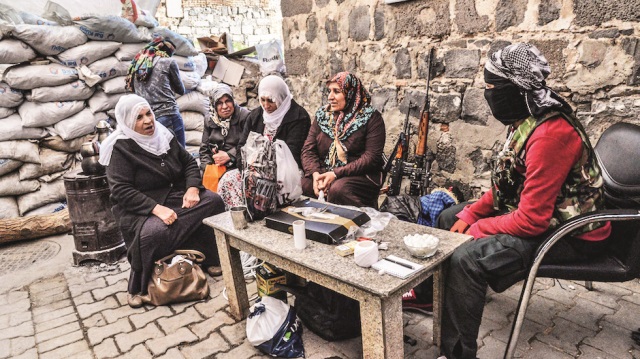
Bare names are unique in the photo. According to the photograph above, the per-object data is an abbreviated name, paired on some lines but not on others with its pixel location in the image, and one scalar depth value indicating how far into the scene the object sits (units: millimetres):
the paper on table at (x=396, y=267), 1748
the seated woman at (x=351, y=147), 3281
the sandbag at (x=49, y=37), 4238
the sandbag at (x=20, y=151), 4246
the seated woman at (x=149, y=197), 2996
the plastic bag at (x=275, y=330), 2248
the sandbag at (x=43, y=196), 4448
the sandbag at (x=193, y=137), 5715
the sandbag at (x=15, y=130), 4266
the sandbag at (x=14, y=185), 4312
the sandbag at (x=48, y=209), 4484
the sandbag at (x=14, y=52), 4121
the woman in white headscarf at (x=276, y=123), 3768
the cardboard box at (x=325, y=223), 2117
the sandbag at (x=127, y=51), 4938
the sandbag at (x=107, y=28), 4668
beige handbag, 2863
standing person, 4449
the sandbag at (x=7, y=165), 4258
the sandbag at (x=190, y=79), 5434
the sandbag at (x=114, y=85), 4836
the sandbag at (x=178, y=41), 5357
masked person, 1882
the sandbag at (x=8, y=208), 4289
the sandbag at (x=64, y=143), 4590
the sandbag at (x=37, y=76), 4273
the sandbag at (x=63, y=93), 4422
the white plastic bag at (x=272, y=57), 6027
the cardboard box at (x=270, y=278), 2506
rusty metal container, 3566
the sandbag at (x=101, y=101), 4820
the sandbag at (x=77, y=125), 4543
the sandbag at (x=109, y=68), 4750
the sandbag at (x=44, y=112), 4375
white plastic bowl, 1870
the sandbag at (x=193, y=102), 5520
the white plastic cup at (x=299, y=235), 2043
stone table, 1719
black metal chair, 1824
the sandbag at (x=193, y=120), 5637
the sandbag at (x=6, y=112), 4340
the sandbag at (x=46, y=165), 4434
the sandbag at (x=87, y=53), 4574
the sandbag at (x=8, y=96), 4312
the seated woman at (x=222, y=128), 4141
